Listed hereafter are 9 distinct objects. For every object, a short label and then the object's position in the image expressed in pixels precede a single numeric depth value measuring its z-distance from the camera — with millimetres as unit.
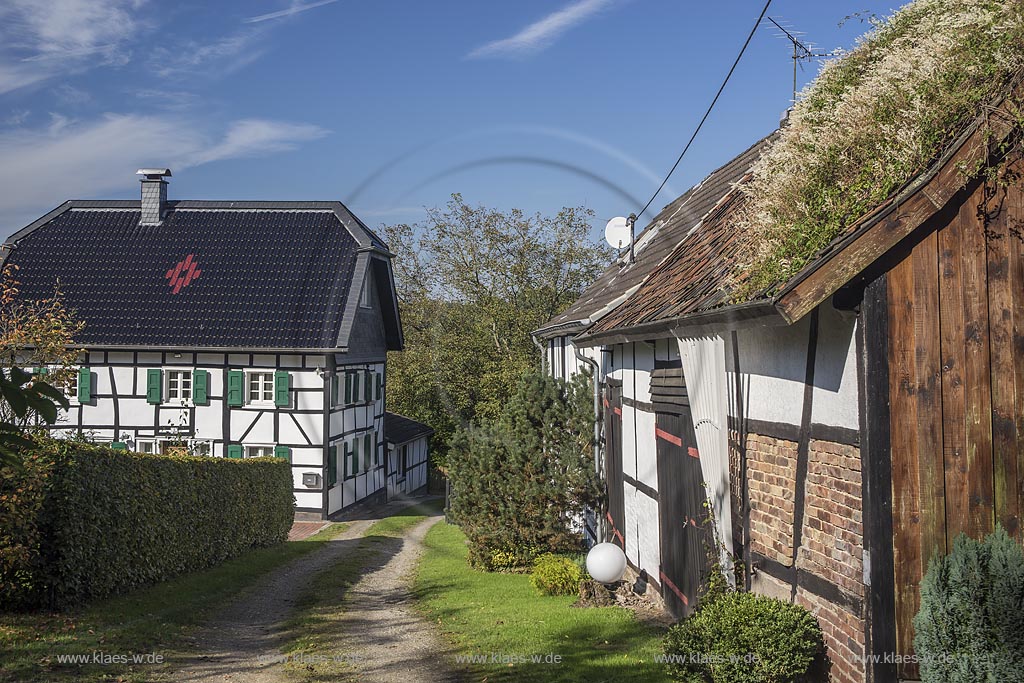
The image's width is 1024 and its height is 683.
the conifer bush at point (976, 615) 4324
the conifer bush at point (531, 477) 13398
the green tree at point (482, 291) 34281
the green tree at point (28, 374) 3420
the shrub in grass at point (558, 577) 11195
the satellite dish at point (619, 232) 15711
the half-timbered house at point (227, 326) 23766
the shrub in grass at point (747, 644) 5379
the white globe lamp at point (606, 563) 9508
